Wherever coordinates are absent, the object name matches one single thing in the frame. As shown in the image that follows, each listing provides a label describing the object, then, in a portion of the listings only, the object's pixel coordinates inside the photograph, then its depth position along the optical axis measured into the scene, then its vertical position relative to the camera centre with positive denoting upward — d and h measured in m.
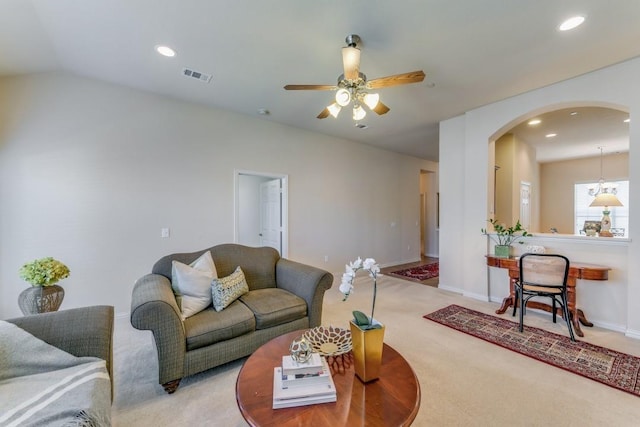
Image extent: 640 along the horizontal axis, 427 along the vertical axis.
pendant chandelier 6.58 +0.64
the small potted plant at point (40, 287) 2.37 -0.69
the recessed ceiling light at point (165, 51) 2.53 +1.60
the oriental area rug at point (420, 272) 5.38 -1.29
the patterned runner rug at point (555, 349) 2.10 -1.30
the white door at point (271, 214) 4.88 -0.03
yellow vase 1.35 -0.72
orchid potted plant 1.40 -0.39
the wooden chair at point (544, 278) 2.72 -0.70
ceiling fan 2.17 +1.13
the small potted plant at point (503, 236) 3.61 -0.34
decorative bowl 1.66 -0.86
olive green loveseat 1.88 -0.86
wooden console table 2.81 -0.76
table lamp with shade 5.26 +0.25
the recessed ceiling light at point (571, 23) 2.12 +1.58
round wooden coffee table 1.11 -0.87
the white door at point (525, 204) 5.43 +0.19
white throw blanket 1.07 -0.82
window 6.68 +0.11
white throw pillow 2.31 -0.67
